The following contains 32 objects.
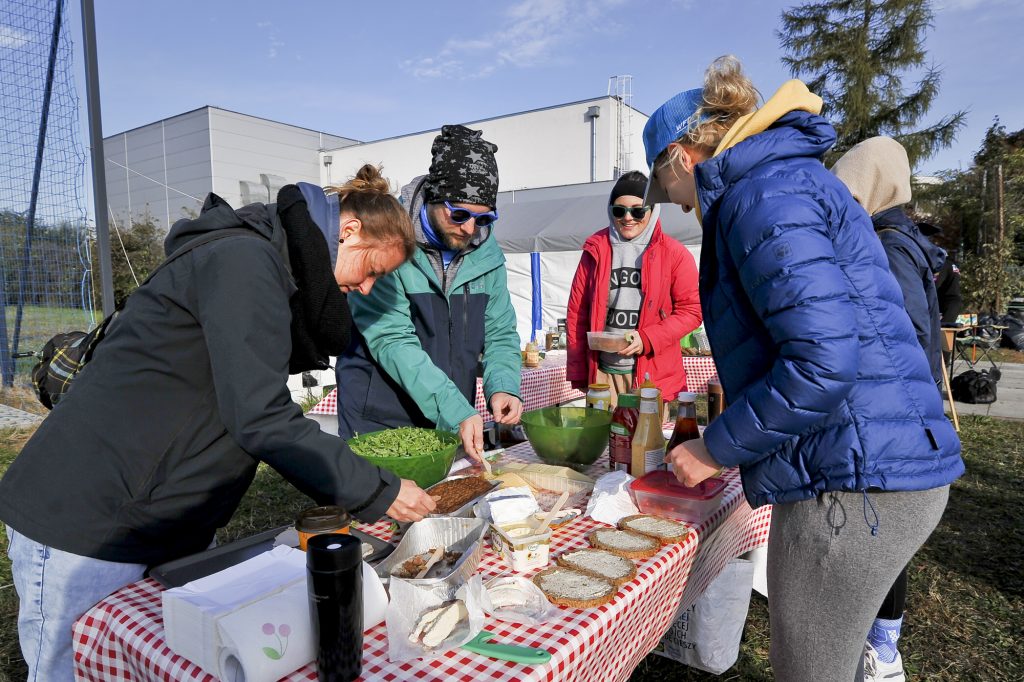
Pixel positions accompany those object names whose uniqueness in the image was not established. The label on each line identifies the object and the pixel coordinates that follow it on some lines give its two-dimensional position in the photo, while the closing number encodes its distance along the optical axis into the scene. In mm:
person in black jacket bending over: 1146
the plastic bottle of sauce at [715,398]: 2389
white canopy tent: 10812
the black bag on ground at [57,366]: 2043
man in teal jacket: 2166
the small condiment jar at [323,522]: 1250
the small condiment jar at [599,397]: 2229
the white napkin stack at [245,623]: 931
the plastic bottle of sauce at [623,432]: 1928
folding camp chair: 9219
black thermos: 897
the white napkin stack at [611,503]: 1612
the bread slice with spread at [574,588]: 1188
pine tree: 14586
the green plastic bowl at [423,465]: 1643
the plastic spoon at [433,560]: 1236
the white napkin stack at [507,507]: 1479
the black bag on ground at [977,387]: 7371
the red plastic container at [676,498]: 1604
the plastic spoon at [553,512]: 1421
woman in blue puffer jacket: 1144
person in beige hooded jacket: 2447
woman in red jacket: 3602
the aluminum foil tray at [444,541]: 1250
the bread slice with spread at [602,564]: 1294
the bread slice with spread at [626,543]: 1400
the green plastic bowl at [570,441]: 1964
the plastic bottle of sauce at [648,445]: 1824
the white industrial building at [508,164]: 11180
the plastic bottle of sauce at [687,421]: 1768
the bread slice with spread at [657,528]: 1486
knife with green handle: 1008
